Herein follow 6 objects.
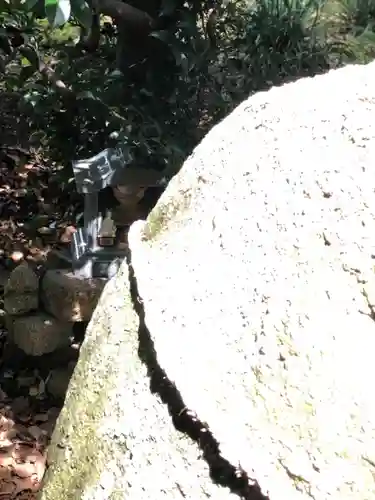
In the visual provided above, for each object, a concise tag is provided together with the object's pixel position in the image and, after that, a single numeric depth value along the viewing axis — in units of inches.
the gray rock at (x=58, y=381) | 111.6
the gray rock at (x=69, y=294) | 108.5
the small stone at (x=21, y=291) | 111.6
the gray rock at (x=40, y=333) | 111.8
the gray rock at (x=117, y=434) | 28.0
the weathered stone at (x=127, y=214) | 107.8
